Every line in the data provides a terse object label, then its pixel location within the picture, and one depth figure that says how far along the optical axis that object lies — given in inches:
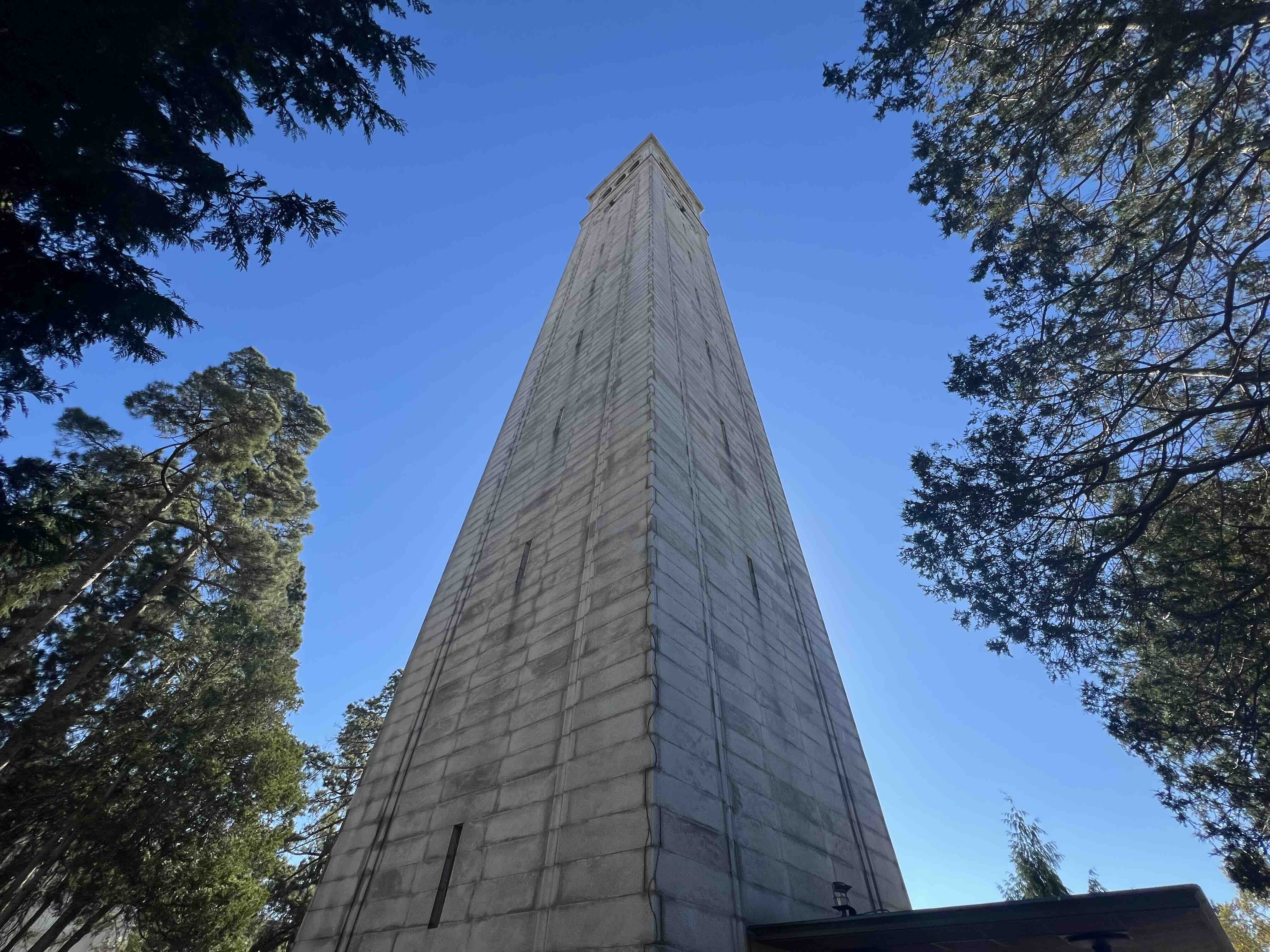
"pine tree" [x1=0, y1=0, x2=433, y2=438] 217.0
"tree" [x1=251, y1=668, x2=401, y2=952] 671.8
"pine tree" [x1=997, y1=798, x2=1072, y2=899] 604.7
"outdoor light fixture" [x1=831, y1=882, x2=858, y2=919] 208.5
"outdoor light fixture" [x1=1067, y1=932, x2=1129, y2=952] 143.5
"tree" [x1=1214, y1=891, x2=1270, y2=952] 844.6
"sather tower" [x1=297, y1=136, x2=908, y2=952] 184.4
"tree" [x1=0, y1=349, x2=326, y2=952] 479.5
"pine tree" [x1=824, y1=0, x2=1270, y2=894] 302.7
